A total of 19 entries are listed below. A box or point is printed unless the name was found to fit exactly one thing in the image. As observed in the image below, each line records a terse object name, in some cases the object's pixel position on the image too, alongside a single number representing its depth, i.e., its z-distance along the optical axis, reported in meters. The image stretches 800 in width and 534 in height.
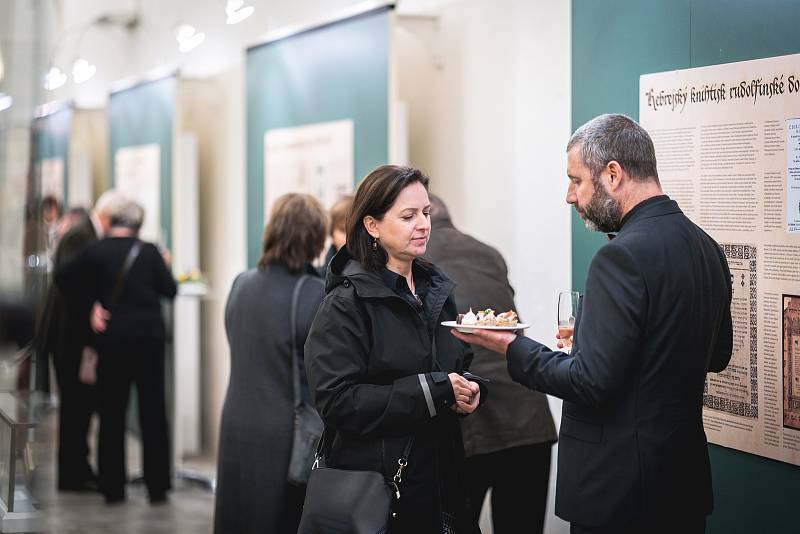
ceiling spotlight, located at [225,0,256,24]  6.59
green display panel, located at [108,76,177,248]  8.11
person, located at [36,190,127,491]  7.25
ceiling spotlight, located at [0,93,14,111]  3.26
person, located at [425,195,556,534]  4.13
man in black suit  2.69
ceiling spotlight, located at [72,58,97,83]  10.02
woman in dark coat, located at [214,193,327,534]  4.24
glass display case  3.30
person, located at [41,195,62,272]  8.74
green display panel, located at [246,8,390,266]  5.60
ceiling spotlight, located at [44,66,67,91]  9.04
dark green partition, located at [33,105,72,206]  9.93
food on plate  3.01
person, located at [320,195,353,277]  4.69
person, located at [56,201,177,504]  6.68
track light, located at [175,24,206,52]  7.65
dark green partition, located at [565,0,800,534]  3.45
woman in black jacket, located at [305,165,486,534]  2.87
